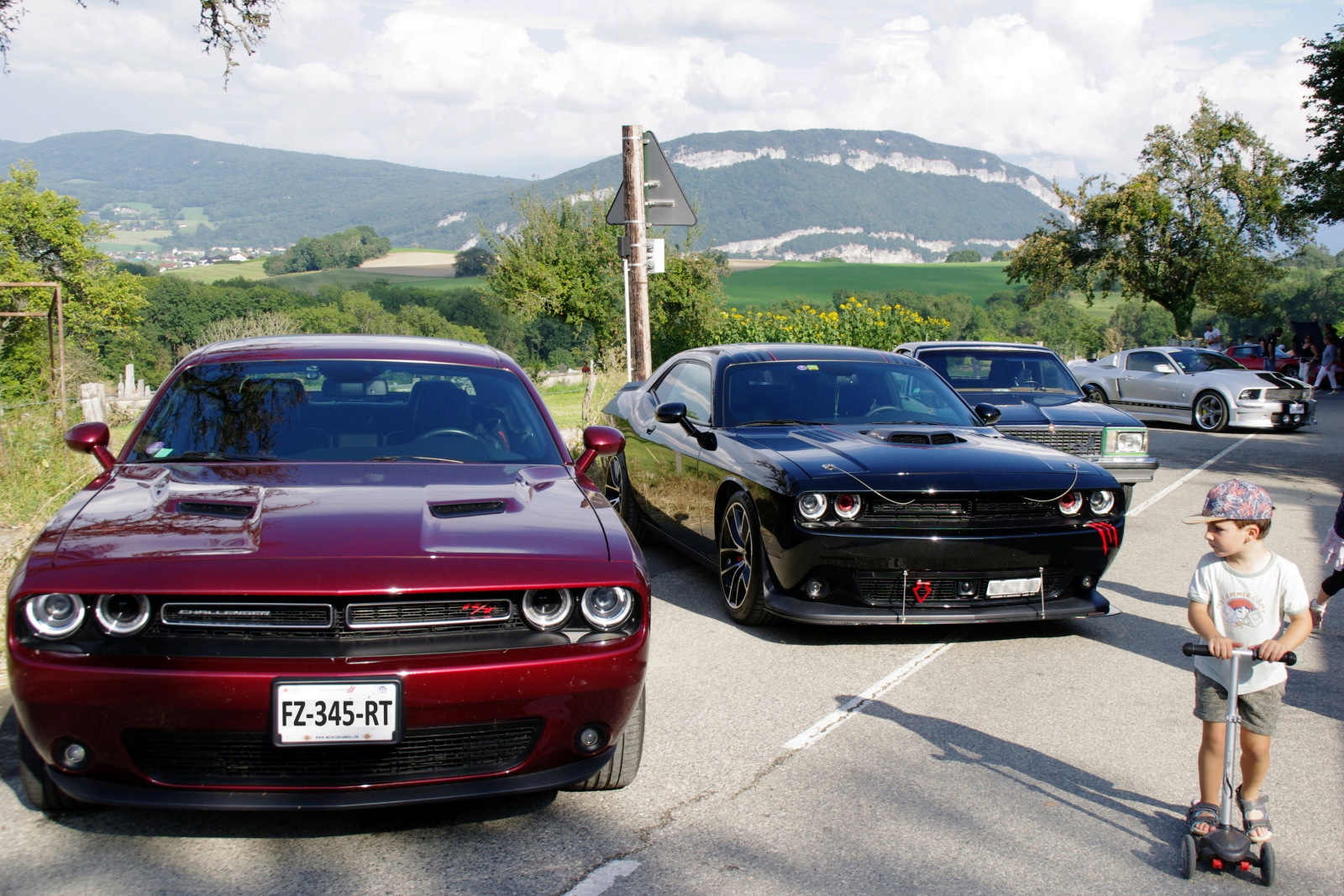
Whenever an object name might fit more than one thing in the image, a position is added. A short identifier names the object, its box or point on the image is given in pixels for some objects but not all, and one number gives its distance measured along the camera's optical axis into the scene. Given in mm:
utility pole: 11703
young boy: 3160
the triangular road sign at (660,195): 11656
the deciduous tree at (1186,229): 35531
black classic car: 9375
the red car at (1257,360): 28297
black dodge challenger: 5379
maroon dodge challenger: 3027
